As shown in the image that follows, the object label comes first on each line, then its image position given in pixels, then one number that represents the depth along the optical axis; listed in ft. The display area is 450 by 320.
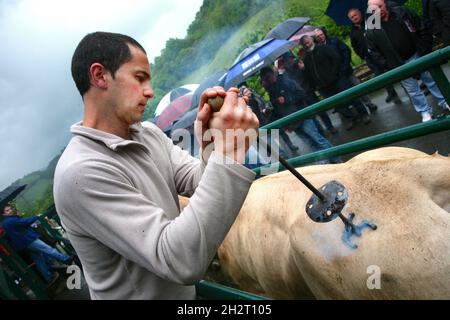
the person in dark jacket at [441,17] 15.44
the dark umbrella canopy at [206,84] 32.86
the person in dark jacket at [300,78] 23.24
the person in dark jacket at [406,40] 16.80
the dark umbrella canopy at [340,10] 24.04
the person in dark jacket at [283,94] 22.12
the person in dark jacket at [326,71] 21.72
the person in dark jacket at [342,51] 21.88
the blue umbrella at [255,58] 25.49
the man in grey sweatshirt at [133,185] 3.29
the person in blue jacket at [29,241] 20.51
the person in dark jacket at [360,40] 19.62
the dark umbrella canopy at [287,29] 31.68
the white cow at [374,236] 4.87
